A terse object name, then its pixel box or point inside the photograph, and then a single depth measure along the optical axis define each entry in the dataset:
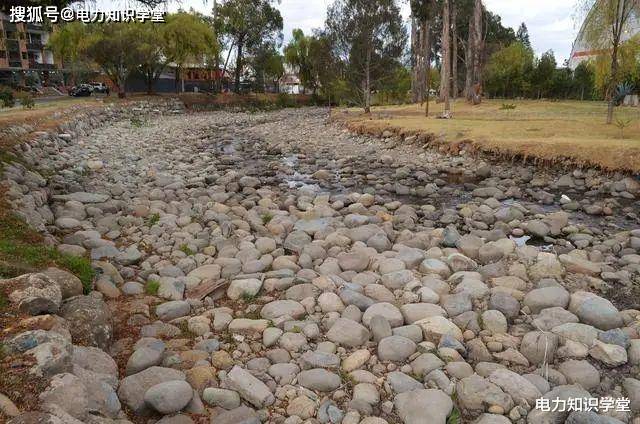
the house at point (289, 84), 55.31
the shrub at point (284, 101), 43.34
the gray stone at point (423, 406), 3.43
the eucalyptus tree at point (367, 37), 26.73
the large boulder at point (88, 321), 3.85
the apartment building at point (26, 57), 42.09
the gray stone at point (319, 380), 3.81
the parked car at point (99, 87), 42.28
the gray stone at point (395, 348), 4.18
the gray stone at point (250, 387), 3.64
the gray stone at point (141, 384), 3.40
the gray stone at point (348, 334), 4.41
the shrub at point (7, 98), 18.92
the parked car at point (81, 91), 36.72
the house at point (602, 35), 15.85
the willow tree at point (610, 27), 14.83
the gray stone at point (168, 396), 3.37
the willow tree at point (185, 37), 32.44
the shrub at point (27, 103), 18.85
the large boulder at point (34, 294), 3.69
